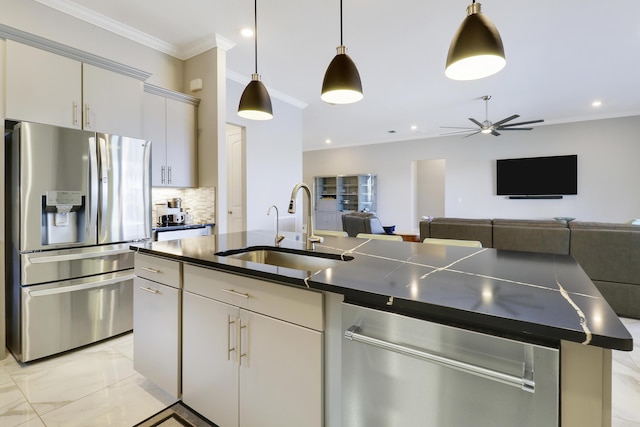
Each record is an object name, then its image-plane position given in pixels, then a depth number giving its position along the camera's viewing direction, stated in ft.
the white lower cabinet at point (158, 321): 5.66
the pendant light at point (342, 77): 5.73
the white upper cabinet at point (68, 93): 7.54
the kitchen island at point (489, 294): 2.54
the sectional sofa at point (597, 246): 10.28
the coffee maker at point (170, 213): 11.68
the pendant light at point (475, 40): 4.17
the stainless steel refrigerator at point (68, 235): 7.45
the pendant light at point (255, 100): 7.02
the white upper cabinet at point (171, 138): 10.66
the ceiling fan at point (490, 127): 17.25
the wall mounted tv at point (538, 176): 21.80
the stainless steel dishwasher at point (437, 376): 2.64
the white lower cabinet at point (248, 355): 3.97
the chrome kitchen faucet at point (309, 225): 6.32
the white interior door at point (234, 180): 15.70
